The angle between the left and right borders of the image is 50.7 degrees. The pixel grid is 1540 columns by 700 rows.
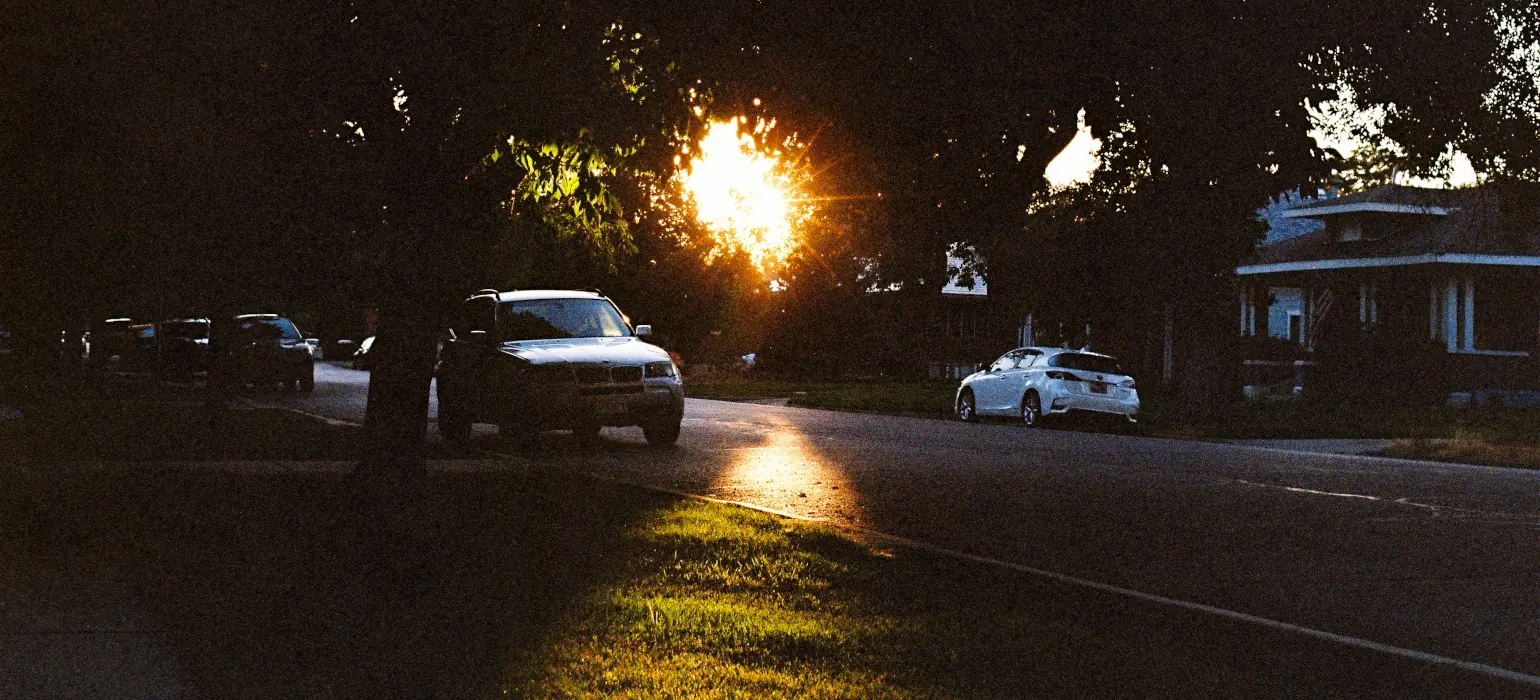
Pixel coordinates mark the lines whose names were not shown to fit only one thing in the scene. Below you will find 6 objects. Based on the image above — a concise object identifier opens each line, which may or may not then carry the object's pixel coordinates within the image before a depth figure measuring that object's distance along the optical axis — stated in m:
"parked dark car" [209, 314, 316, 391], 35.47
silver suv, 18.80
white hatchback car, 26.64
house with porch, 36.38
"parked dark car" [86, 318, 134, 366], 48.39
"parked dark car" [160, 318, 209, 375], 36.62
